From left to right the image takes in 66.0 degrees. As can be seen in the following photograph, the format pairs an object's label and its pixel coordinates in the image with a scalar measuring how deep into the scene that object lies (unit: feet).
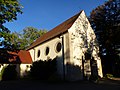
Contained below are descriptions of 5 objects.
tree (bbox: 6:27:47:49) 101.61
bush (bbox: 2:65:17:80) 48.04
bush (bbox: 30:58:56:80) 42.96
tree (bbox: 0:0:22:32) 25.98
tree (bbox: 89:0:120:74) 54.24
